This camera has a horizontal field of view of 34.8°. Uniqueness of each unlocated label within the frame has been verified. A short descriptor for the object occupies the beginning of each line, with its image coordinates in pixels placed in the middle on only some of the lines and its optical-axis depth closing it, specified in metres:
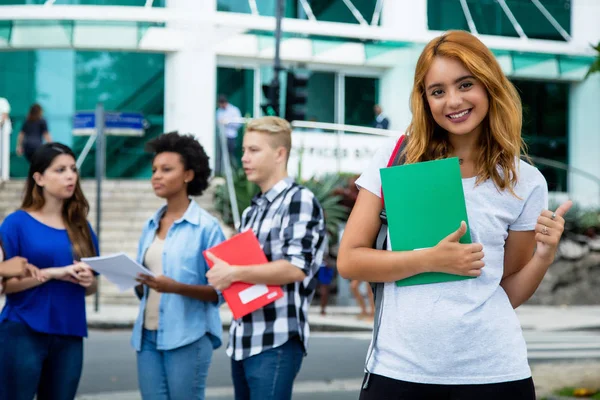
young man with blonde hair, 4.39
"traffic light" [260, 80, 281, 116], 15.70
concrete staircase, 16.84
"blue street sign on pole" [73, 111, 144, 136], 15.41
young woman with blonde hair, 2.72
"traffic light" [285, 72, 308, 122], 15.82
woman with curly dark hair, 4.58
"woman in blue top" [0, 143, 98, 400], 4.54
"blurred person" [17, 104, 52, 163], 19.70
